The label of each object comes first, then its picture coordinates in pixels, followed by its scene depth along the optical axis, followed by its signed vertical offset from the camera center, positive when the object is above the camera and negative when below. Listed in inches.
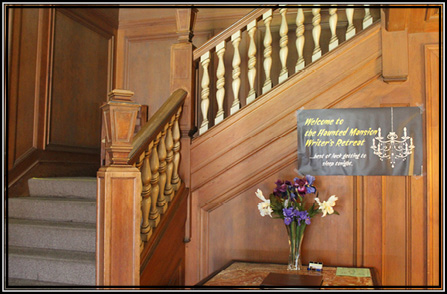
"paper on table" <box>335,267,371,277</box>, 101.7 -28.4
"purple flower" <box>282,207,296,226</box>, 102.8 -14.0
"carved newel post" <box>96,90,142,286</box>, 78.2 -9.1
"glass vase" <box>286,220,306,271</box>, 104.4 -21.7
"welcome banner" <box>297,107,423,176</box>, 110.9 +4.6
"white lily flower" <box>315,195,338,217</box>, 105.2 -12.0
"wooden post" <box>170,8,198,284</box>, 118.6 +21.7
